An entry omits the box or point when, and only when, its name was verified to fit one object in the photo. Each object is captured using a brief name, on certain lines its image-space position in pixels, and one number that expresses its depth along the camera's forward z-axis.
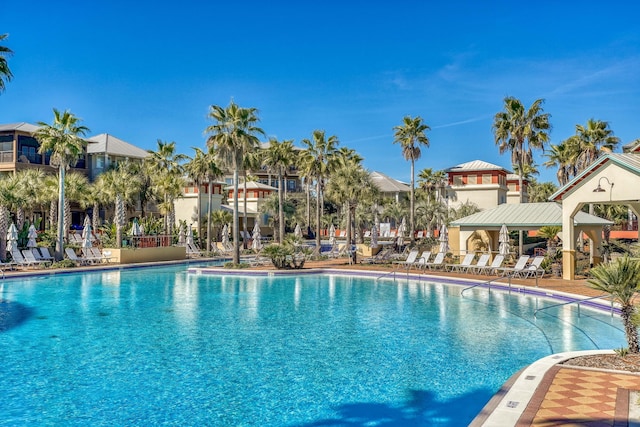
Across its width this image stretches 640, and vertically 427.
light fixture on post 18.52
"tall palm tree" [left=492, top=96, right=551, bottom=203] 32.59
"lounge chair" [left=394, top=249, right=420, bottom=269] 25.55
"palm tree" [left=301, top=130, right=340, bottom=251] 34.84
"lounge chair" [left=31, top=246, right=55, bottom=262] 26.85
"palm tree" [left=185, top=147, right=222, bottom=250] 36.28
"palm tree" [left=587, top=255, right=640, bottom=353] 9.00
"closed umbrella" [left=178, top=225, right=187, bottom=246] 35.17
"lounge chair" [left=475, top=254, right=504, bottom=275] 22.99
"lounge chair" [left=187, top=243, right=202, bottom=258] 34.44
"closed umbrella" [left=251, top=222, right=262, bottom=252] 35.84
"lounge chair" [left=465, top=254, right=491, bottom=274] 23.47
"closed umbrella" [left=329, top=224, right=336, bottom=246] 34.94
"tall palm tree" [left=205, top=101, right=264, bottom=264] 26.42
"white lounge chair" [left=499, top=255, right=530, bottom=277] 21.53
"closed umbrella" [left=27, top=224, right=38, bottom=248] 26.52
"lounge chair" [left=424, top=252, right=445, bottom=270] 25.03
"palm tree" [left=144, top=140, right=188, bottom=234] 38.03
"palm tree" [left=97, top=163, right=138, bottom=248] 39.31
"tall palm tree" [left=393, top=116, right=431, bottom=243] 39.38
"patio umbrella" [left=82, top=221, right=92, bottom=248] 29.25
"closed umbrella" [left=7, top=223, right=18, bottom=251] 25.39
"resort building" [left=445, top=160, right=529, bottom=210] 48.22
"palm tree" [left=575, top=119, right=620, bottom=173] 33.16
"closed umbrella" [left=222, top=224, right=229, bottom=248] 37.53
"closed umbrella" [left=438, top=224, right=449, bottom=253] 26.81
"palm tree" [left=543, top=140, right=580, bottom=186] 34.09
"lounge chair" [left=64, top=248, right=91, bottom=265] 27.18
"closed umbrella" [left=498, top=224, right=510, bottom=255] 23.75
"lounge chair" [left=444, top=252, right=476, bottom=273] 24.07
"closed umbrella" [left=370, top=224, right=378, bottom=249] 34.88
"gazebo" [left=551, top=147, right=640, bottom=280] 17.92
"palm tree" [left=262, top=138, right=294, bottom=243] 39.94
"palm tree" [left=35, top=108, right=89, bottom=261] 27.05
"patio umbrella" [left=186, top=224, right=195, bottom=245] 34.94
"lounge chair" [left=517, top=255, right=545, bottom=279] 21.48
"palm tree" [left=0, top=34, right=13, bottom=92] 16.38
